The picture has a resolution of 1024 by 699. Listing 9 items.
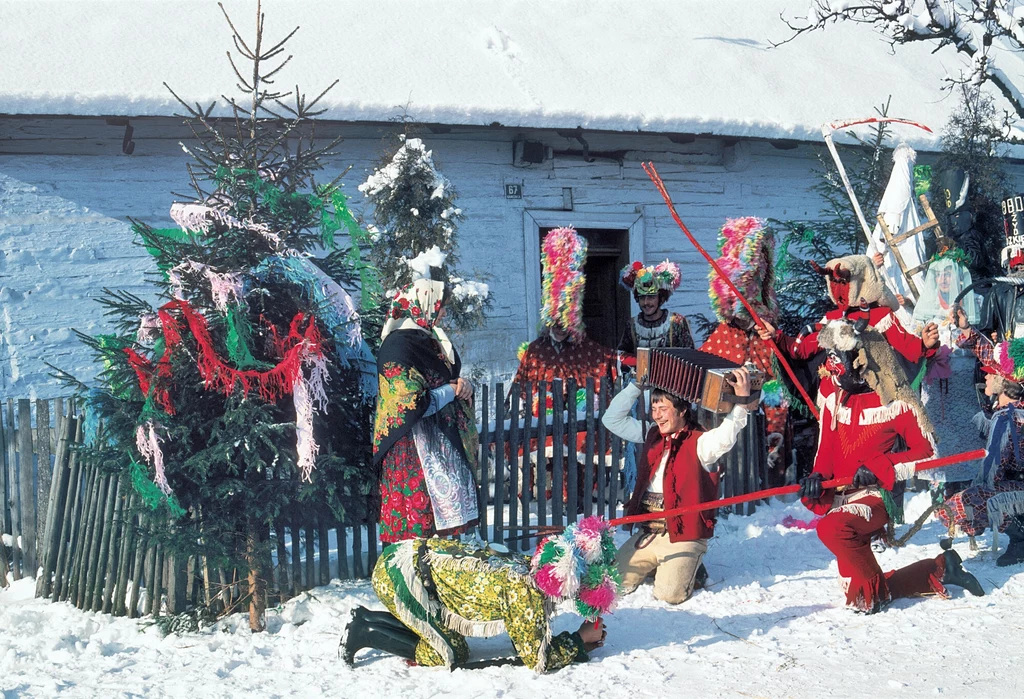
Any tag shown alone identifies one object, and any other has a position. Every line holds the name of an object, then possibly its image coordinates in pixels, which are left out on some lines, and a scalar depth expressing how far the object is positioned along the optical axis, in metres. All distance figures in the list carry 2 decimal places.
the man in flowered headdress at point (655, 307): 7.05
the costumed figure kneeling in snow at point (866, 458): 4.94
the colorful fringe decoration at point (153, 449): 4.57
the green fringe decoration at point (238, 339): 4.73
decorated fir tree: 4.72
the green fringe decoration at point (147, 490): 4.68
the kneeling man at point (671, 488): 5.13
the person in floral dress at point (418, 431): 4.83
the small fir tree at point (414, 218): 7.56
